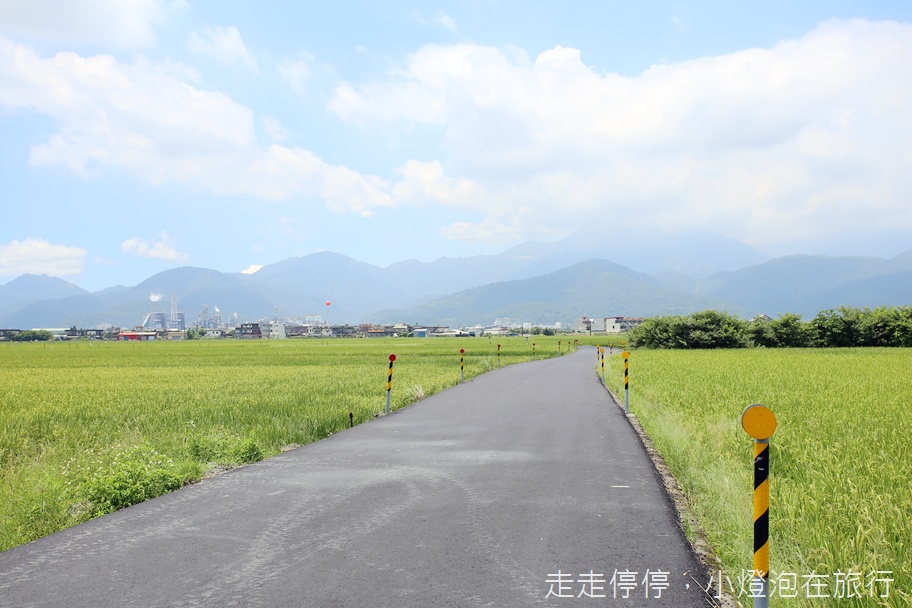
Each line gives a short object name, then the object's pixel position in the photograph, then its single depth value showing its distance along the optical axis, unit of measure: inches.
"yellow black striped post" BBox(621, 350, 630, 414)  600.9
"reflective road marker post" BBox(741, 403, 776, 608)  156.7
